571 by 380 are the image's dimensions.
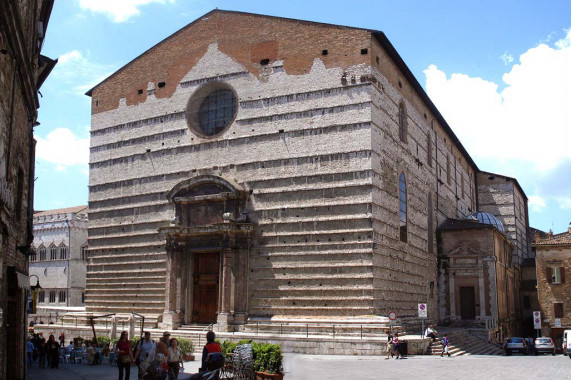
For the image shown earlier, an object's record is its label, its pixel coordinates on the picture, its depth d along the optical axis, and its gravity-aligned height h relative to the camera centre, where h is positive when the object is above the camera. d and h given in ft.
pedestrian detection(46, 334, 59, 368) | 70.74 -7.80
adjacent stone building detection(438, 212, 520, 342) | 110.42 +0.98
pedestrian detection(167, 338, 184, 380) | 44.45 -5.47
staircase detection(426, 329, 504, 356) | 78.95 -8.71
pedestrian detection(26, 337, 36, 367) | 77.34 -8.37
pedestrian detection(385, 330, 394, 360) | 70.90 -7.14
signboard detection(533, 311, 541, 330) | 113.68 -6.89
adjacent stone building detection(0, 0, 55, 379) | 39.36 +8.71
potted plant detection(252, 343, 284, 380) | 49.90 -5.97
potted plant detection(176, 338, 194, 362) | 71.00 -7.52
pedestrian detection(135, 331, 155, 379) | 44.93 -4.69
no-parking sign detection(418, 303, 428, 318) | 78.68 -3.55
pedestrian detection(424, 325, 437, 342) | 80.79 -6.48
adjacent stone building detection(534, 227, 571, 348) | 134.31 -0.49
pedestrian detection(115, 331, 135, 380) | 48.77 -5.49
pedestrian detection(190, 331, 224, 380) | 39.27 -4.19
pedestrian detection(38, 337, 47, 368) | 72.71 -8.12
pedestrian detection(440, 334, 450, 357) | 76.04 -7.77
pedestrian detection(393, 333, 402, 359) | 70.16 -7.14
